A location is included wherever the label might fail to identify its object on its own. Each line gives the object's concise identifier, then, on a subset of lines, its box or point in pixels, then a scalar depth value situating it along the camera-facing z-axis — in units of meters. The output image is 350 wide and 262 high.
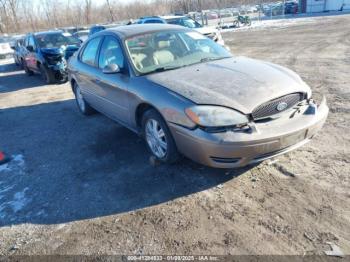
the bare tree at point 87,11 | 49.82
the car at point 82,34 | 20.09
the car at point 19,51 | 13.21
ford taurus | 2.99
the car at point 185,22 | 12.29
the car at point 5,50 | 21.02
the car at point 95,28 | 14.50
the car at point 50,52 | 10.12
